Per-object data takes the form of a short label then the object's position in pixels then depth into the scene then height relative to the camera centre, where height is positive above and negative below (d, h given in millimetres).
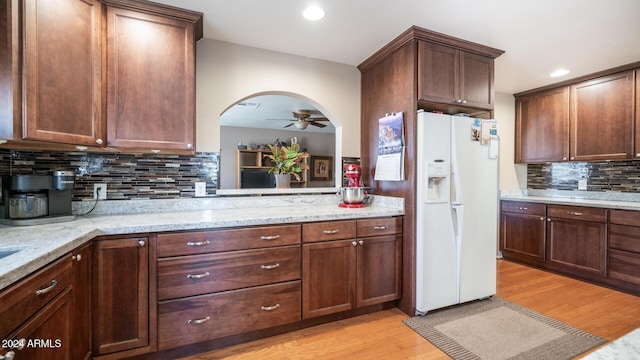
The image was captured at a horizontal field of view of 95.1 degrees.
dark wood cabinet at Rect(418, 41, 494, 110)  2314 +842
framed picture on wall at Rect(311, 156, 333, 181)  7641 +246
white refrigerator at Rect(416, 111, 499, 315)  2305 -271
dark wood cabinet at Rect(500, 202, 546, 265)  3414 -669
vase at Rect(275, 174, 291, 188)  3129 -40
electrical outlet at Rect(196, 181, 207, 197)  2352 -95
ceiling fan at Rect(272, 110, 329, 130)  5118 +1067
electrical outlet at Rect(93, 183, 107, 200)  2080 -99
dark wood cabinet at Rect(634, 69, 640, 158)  2900 +552
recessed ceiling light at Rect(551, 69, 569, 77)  3145 +1153
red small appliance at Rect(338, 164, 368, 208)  2592 -130
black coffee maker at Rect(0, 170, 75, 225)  1633 -121
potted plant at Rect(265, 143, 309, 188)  3146 +144
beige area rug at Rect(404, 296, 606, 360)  1867 -1109
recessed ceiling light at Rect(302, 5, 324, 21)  1987 +1146
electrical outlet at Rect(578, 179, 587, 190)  3593 -81
